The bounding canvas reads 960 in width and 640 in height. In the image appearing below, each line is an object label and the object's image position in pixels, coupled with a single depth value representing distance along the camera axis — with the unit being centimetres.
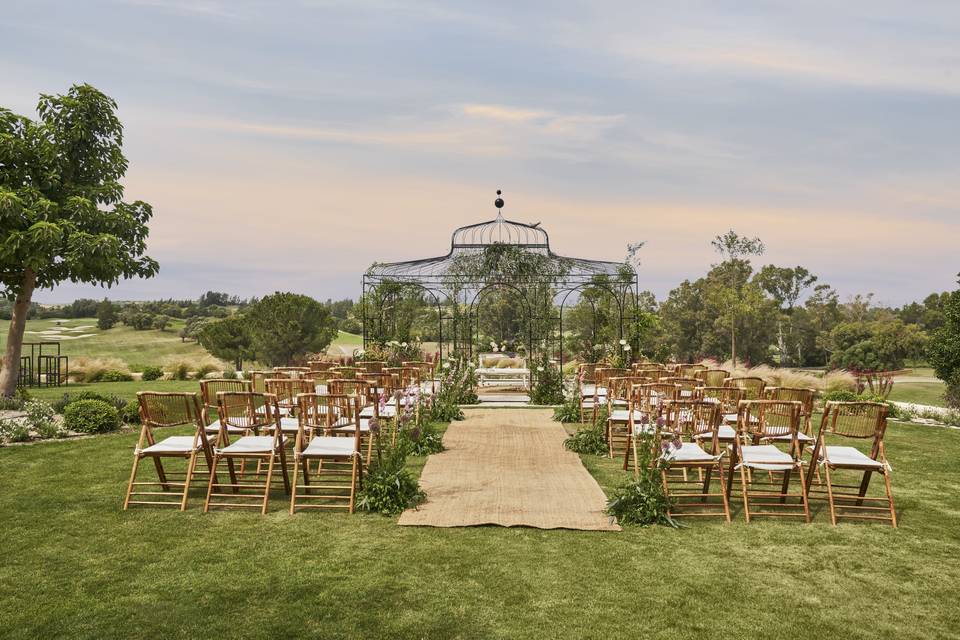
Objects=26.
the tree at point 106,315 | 4159
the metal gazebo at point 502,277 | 1617
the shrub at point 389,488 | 609
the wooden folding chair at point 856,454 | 582
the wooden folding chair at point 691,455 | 591
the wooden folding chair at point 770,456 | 585
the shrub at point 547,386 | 1441
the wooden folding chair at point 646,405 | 658
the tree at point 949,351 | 1330
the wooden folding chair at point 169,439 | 609
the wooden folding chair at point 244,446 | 609
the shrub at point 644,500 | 579
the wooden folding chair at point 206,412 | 683
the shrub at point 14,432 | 988
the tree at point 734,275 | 2958
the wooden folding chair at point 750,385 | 876
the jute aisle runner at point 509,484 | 588
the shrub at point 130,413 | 1123
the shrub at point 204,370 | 2074
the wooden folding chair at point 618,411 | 848
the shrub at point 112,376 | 2089
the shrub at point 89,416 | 1048
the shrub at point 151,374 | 2111
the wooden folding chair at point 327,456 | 605
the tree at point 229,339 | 2434
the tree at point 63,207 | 1288
